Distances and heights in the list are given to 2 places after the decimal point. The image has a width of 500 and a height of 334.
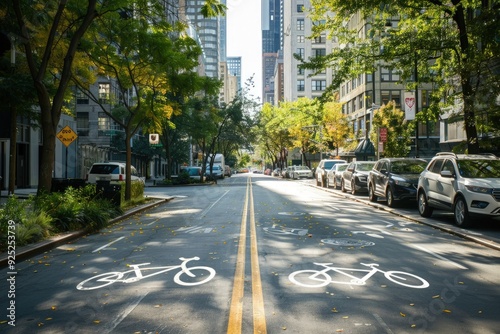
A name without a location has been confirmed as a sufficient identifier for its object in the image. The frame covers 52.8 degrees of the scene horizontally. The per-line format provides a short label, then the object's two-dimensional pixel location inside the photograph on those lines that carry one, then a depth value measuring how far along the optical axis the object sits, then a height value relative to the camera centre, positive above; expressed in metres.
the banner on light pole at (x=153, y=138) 34.89 +1.88
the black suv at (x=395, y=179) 18.31 -0.51
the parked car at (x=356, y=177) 26.12 -0.61
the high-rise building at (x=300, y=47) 102.62 +24.86
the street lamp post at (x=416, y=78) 19.98 +3.64
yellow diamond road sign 19.55 +1.17
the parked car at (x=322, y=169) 36.84 -0.28
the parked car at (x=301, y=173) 59.69 -0.92
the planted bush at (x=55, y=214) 10.13 -1.18
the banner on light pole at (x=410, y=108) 26.28 +3.03
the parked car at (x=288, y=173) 63.64 -0.98
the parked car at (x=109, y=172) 25.64 -0.35
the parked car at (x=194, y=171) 54.66 -0.64
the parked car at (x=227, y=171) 87.07 -1.04
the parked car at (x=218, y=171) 64.69 -0.75
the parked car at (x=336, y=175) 32.28 -0.63
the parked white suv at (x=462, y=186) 11.95 -0.54
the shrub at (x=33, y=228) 9.95 -1.31
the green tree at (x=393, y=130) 33.38 +2.51
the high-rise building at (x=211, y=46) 177.96 +42.74
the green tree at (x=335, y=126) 57.69 +4.50
